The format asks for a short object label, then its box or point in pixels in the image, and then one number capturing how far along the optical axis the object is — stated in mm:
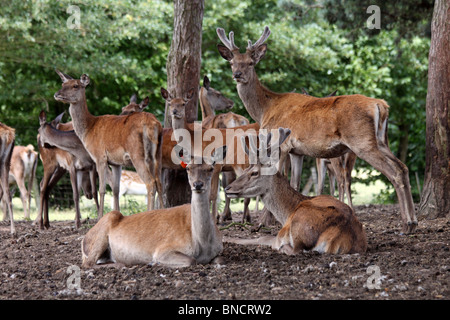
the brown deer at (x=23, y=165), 14117
